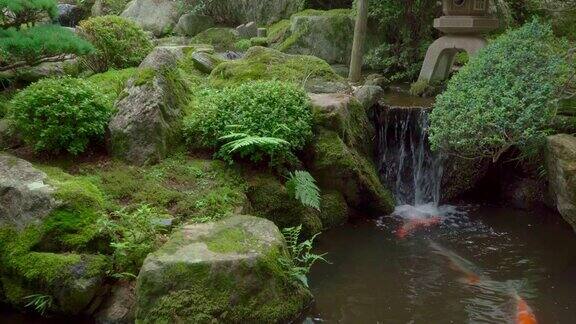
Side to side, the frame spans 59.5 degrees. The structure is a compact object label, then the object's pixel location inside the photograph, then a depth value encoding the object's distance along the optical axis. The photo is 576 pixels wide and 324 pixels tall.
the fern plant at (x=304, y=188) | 7.19
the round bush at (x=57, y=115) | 6.88
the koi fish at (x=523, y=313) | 5.59
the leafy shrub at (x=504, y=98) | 7.36
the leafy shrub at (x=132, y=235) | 5.59
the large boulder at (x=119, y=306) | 5.28
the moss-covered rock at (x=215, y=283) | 4.90
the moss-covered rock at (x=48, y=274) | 5.33
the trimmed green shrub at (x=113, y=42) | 9.66
